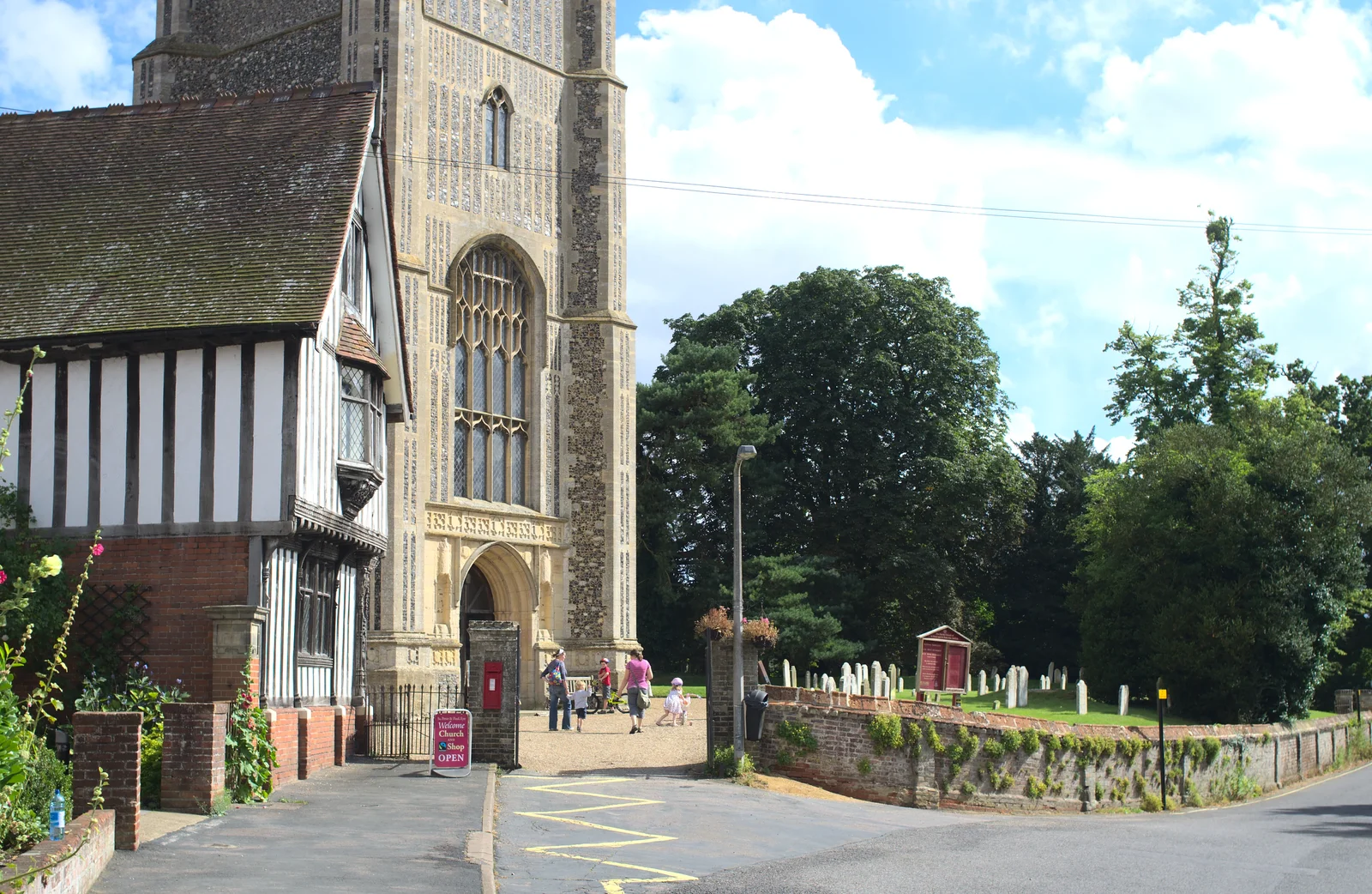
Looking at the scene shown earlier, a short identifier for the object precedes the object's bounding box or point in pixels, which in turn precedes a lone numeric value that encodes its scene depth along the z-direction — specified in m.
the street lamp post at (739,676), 21.12
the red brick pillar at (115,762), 10.75
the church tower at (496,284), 31.42
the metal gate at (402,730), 21.47
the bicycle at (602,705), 31.95
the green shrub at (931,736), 22.30
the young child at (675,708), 29.16
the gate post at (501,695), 19.81
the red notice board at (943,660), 25.81
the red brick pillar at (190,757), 13.06
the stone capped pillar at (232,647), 15.54
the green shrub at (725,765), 21.14
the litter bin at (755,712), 21.73
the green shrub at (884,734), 21.97
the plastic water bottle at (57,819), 8.80
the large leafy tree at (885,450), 46.50
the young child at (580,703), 27.31
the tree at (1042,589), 50.06
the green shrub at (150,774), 13.18
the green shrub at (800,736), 22.16
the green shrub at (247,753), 14.20
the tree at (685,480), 44.47
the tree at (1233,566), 35.53
